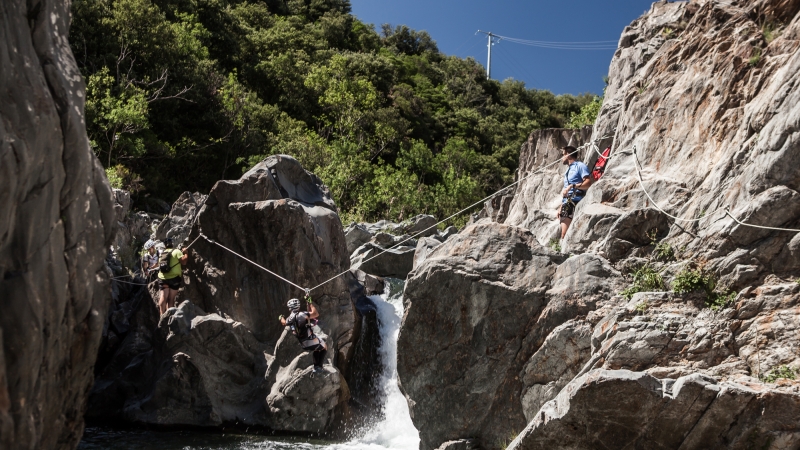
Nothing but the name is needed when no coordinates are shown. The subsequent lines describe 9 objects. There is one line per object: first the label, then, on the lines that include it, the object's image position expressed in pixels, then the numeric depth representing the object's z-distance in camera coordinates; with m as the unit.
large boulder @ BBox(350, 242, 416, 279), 31.09
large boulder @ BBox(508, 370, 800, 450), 9.15
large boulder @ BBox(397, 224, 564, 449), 12.91
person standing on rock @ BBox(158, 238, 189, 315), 19.22
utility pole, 85.76
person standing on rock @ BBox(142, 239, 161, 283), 21.23
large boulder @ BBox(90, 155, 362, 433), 17.53
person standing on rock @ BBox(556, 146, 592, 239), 15.74
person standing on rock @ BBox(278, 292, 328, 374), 16.39
